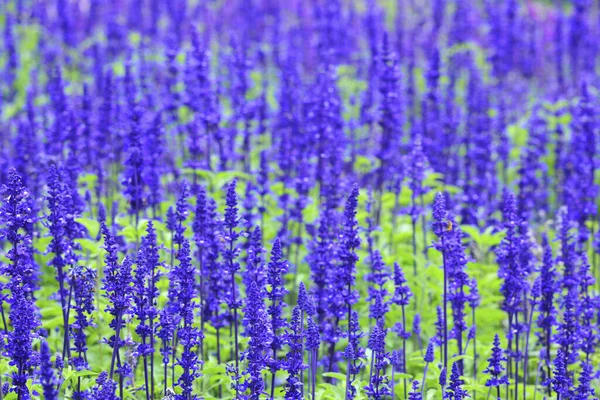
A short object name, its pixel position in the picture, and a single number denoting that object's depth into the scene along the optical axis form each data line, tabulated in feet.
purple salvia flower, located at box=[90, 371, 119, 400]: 36.58
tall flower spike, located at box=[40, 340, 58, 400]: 31.53
